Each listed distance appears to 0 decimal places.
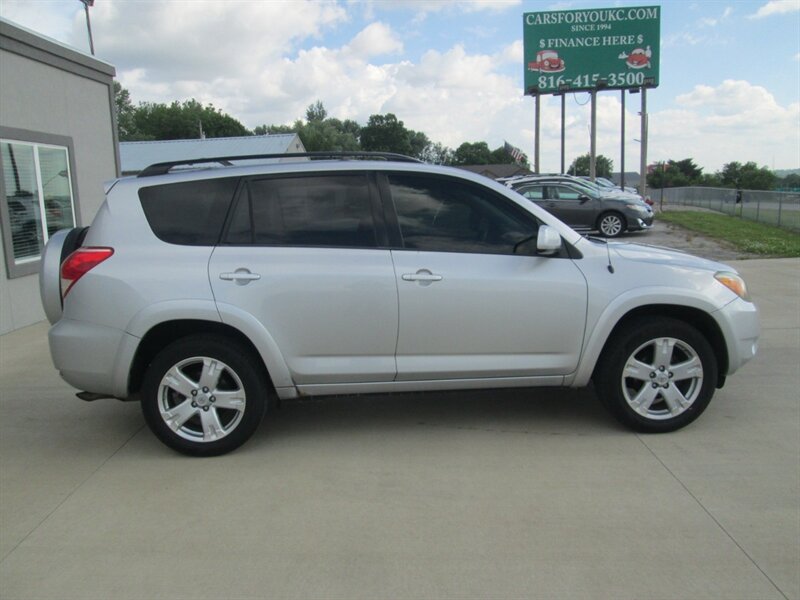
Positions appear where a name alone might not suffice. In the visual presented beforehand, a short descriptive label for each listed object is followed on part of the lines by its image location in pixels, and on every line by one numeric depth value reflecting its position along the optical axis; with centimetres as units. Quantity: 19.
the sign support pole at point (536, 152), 3531
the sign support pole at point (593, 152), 3294
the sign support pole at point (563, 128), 4183
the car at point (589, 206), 1902
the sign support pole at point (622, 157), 4359
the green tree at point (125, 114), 8200
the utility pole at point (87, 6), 1264
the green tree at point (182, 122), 8394
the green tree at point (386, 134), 9294
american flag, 4309
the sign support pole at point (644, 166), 3030
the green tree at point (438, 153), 9794
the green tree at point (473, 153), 10194
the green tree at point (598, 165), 8939
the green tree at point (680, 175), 7581
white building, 848
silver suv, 426
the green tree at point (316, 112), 12744
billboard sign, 2817
